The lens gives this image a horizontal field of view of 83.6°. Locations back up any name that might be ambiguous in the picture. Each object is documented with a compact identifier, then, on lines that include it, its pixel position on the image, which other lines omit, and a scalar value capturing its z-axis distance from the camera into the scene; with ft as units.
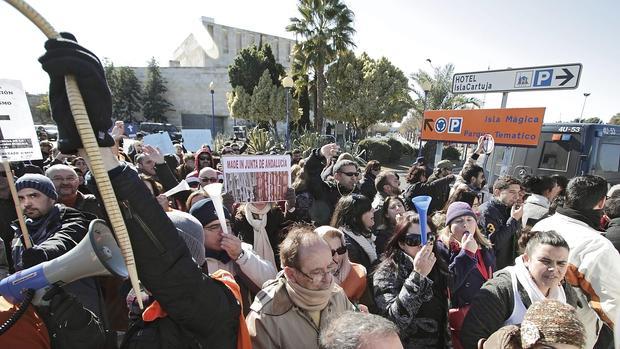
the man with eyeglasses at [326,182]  13.64
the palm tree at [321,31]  68.08
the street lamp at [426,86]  44.45
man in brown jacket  5.54
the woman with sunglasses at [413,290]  6.56
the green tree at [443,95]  77.71
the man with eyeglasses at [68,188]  10.54
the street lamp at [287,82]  46.70
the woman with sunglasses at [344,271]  7.84
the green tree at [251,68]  94.99
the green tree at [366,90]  83.87
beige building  143.02
